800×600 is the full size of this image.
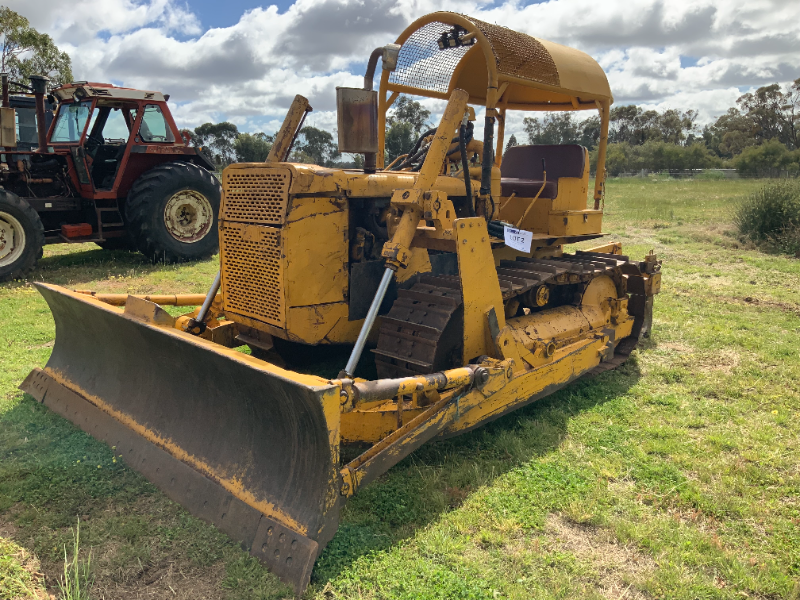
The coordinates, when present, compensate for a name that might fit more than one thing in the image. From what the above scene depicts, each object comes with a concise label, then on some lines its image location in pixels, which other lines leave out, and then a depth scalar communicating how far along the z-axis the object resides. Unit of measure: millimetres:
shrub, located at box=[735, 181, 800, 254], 11905
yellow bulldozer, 2996
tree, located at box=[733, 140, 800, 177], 47109
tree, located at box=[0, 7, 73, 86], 22078
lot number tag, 4168
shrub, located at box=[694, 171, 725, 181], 46431
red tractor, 9516
